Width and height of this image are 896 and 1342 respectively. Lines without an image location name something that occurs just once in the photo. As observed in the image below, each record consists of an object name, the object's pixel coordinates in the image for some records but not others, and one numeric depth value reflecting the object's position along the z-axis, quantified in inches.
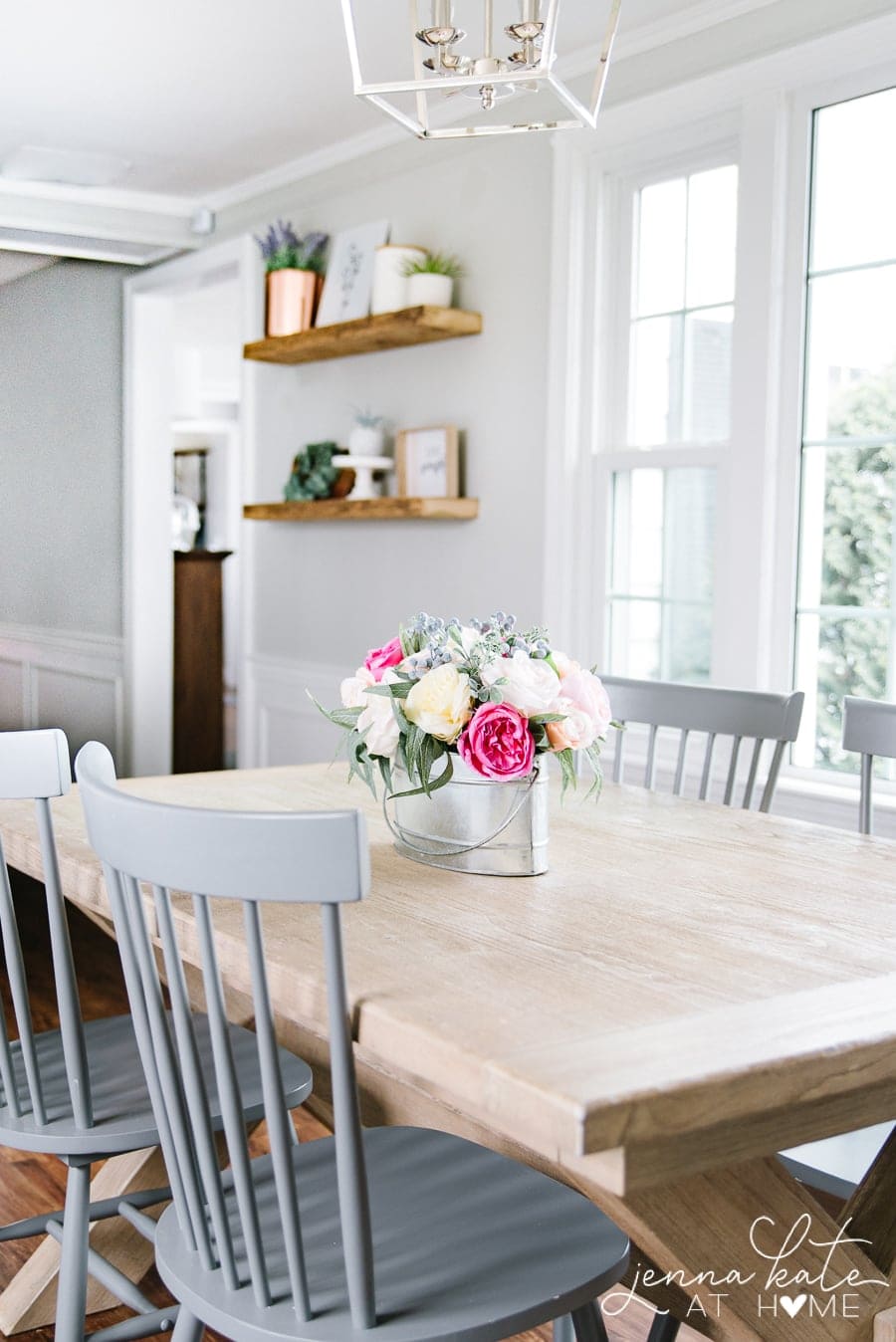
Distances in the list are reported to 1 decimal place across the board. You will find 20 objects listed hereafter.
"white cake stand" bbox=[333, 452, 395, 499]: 162.2
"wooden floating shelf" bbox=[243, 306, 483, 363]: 148.0
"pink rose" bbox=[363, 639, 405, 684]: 70.2
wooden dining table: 41.7
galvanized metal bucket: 66.8
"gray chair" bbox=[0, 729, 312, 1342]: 62.0
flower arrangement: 64.1
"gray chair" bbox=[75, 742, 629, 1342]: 44.4
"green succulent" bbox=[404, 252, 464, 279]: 153.0
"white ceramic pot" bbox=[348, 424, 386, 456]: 163.8
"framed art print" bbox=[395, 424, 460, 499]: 154.1
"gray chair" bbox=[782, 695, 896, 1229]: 85.6
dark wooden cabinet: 202.8
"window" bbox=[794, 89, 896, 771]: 115.3
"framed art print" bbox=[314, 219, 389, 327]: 164.7
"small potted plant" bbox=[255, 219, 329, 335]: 171.6
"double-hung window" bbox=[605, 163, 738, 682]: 130.0
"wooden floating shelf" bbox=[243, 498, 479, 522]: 150.4
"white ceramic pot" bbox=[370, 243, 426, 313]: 155.3
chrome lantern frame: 62.6
